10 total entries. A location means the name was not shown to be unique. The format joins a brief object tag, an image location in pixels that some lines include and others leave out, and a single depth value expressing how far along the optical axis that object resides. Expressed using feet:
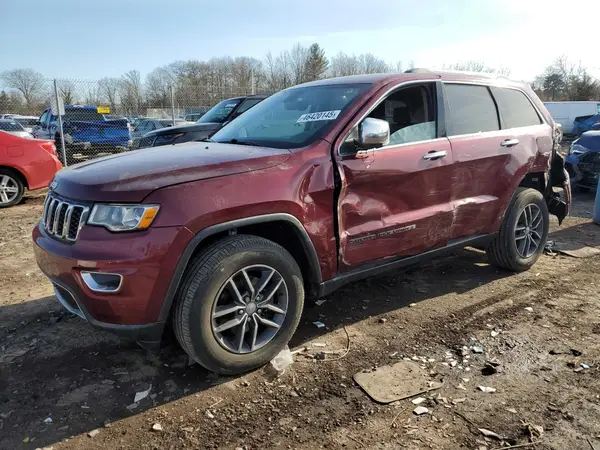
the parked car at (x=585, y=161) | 30.07
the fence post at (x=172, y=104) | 50.39
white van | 86.43
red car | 27.48
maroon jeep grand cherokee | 9.02
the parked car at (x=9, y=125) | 45.49
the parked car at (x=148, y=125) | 56.99
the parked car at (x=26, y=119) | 67.47
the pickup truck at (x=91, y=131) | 47.83
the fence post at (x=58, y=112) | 36.70
